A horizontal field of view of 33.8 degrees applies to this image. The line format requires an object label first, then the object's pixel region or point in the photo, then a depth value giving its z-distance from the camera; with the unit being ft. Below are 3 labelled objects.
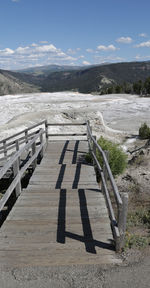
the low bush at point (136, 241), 14.35
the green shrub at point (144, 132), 72.28
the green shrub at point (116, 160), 33.12
